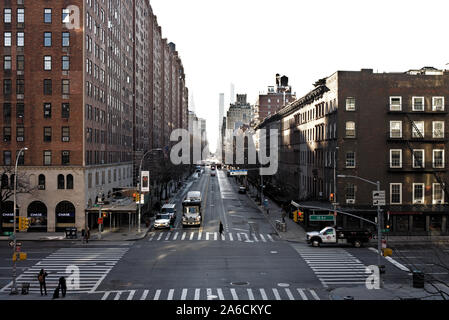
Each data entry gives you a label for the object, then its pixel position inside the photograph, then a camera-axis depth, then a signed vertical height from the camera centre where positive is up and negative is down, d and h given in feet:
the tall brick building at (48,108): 182.29 +22.78
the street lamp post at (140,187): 180.47 -10.38
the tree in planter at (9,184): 173.99 -8.72
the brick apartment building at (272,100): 598.75 +84.56
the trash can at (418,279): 88.22 -23.93
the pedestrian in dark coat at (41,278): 87.64 -22.89
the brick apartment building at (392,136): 182.57 +10.59
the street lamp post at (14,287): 89.32 -25.44
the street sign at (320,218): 174.19 -22.20
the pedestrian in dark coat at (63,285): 85.10 -23.65
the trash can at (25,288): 88.08 -25.08
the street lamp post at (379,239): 103.75 -18.32
